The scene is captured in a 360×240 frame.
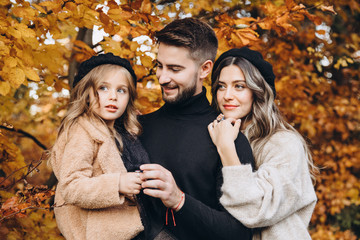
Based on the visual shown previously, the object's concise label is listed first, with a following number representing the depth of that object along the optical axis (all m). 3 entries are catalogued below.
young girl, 2.11
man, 2.29
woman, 2.35
